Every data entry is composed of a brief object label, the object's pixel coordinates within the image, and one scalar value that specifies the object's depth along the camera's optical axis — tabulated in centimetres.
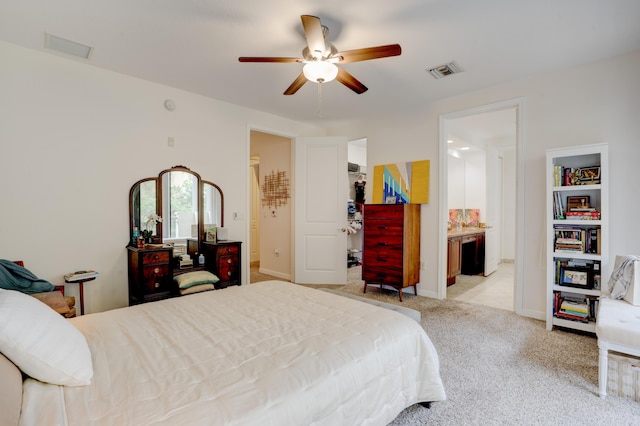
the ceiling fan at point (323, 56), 203
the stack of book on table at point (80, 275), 283
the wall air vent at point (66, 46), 259
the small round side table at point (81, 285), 288
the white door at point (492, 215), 562
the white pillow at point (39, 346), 101
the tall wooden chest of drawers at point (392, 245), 396
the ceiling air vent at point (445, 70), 304
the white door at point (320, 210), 489
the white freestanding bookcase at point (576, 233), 279
